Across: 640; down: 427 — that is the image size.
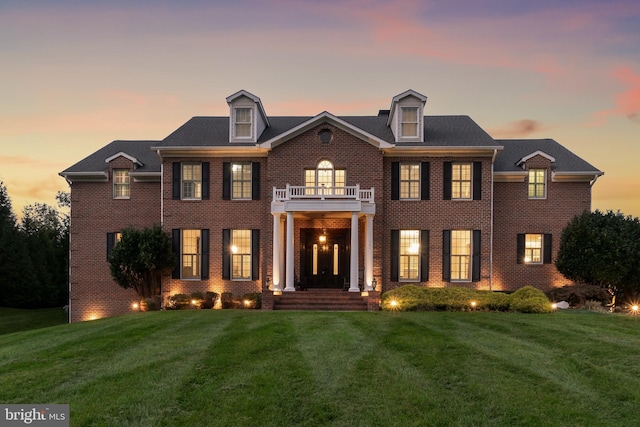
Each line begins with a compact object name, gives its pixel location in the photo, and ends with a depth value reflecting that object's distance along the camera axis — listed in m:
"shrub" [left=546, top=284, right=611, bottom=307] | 19.52
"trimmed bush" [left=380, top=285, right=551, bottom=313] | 17.78
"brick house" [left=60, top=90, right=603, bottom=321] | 21.64
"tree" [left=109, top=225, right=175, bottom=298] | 20.78
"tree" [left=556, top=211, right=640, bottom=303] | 19.89
